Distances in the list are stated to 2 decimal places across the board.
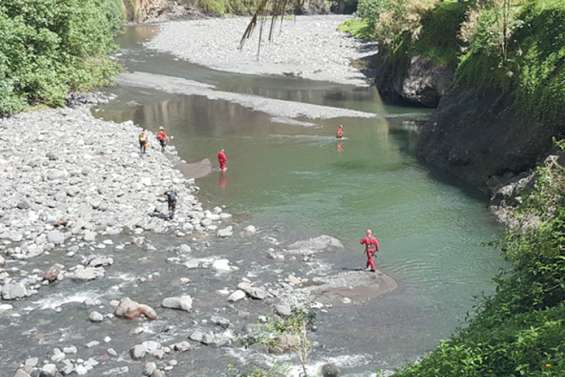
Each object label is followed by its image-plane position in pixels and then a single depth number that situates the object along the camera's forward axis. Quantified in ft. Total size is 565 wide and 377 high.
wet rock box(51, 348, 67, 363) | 53.98
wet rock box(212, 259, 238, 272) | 74.18
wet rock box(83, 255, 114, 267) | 73.31
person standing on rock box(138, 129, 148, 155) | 118.01
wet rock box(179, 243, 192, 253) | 79.15
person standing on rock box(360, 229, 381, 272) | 72.79
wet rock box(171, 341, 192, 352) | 56.24
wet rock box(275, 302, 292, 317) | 63.41
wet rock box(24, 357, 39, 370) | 52.54
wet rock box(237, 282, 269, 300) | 66.93
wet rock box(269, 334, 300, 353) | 56.03
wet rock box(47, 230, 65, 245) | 79.46
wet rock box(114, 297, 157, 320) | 61.82
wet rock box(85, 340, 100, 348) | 56.51
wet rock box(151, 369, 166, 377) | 51.75
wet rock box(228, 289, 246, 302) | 66.23
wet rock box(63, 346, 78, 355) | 55.34
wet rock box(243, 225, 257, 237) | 85.85
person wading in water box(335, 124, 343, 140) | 137.19
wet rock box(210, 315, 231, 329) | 60.95
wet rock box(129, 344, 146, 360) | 54.75
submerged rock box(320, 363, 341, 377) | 53.16
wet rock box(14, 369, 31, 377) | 50.57
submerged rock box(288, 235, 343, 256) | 80.46
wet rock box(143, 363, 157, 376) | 52.12
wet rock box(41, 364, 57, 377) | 51.60
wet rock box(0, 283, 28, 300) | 64.85
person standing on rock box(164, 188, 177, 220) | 88.48
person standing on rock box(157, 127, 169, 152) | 124.77
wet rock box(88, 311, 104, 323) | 60.85
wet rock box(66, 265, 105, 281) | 69.82
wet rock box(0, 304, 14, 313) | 62.60
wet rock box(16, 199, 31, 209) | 86.49
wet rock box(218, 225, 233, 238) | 84.67
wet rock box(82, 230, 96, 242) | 80.84
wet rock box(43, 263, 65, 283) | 69.05
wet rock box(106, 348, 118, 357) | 55.31
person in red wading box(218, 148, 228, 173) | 112.57
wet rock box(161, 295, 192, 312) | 63.87
